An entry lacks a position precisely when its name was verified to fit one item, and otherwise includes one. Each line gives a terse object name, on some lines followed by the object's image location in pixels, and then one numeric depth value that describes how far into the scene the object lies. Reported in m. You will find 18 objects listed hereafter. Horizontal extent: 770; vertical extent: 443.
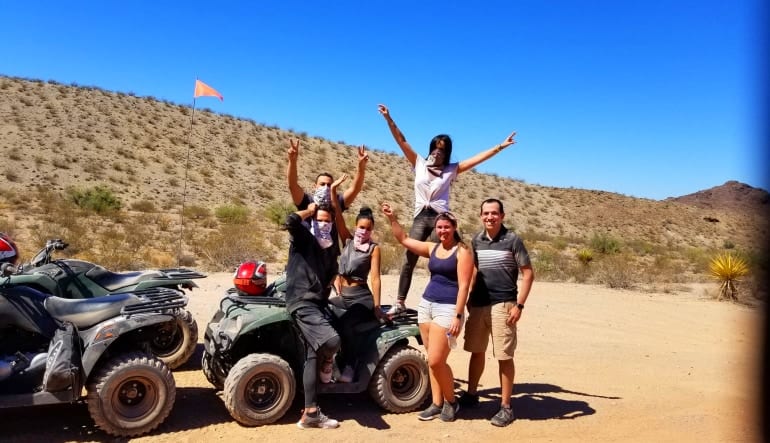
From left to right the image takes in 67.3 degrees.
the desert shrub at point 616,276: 16.92
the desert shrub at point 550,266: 18.33
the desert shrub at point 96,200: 24.42
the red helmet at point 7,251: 5.15
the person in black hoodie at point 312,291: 4.89
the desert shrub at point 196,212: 27.19
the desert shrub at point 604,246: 32.50
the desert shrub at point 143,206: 27.78
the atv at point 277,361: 4.92
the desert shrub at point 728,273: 15.49
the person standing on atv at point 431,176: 6.05
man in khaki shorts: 5.34
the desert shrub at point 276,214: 27.19
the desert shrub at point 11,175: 28.98
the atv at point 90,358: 4.39
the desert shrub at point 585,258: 21.62
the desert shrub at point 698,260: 25.81
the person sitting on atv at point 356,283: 5.44
